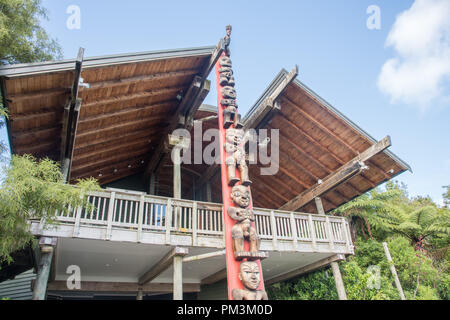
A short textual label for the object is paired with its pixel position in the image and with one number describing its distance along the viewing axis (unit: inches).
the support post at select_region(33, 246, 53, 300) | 252.9
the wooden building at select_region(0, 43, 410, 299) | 296.5
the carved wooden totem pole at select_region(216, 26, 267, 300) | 248.2
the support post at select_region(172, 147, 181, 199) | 379.9
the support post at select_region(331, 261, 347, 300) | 383.9
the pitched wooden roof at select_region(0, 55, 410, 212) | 291.7
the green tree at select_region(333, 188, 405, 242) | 643.1
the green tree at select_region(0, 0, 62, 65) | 302.7
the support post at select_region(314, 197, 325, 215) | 461.7
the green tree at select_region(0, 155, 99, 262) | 193.0
